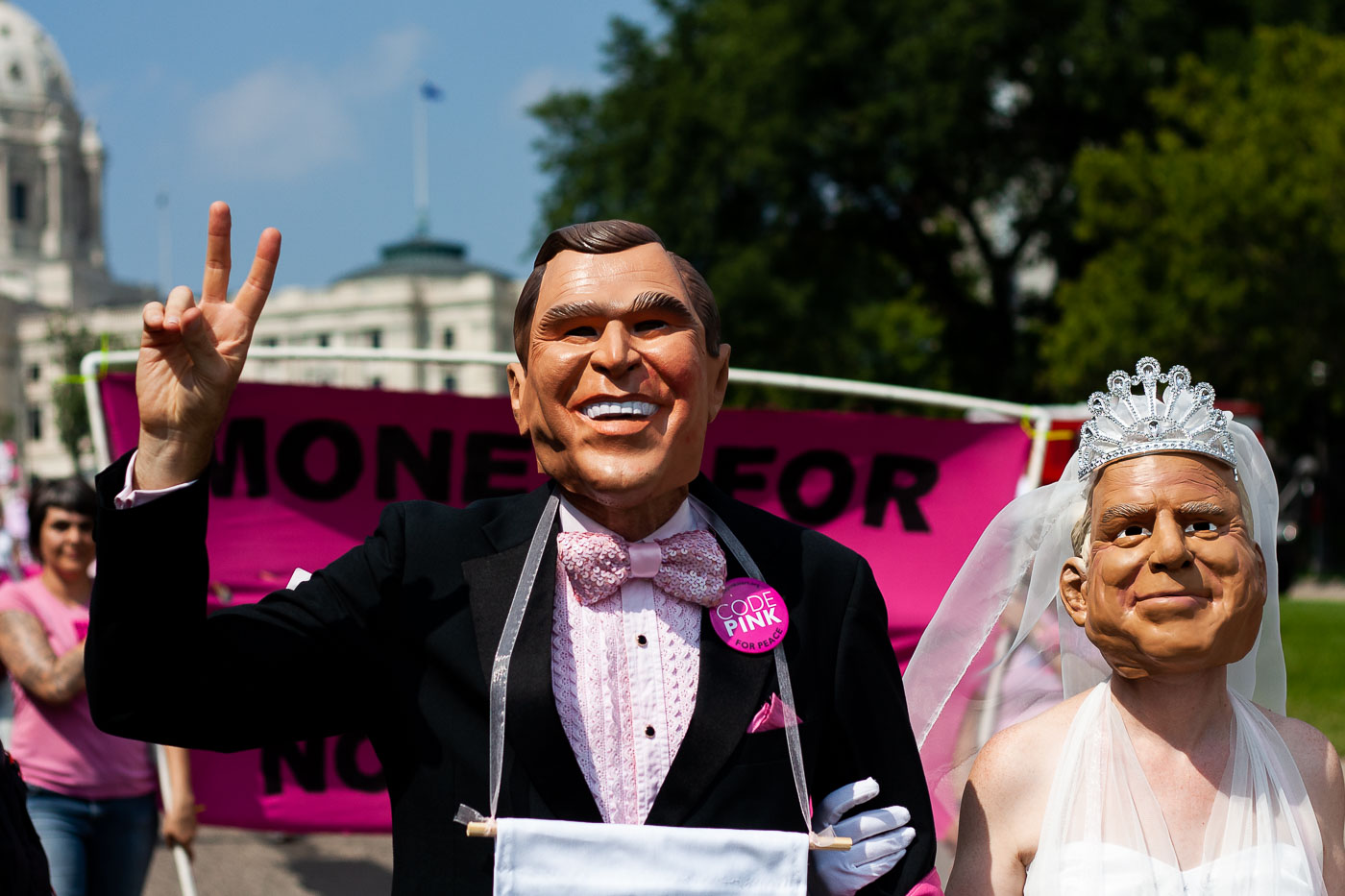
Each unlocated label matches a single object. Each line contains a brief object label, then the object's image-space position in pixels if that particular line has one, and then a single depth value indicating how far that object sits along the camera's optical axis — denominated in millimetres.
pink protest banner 5059
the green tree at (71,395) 43000
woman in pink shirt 4426
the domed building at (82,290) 71625
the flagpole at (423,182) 77750
